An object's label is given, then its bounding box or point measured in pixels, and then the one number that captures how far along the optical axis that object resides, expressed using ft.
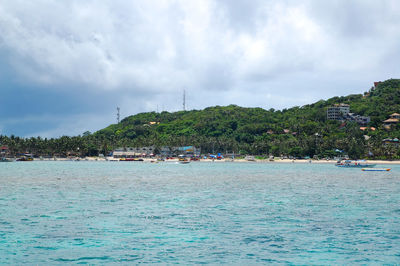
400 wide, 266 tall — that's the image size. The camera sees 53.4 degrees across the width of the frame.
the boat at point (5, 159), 593.42
